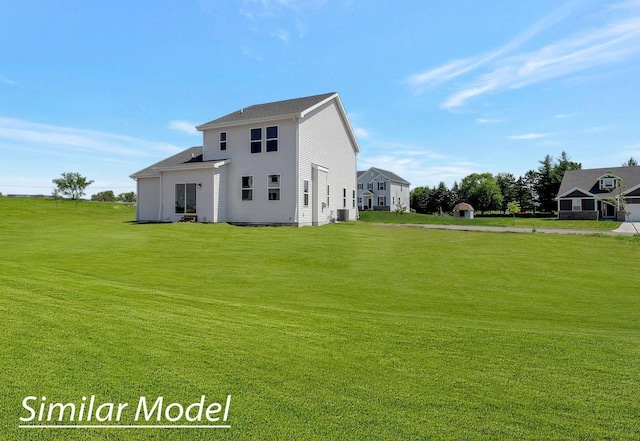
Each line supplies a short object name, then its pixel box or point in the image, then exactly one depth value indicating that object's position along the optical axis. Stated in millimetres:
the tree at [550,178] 64675
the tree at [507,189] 79375
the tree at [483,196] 78062
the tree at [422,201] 80019
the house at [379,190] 65375
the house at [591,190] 46534
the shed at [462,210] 63338
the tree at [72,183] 48469
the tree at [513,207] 36781
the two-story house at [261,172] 21562
